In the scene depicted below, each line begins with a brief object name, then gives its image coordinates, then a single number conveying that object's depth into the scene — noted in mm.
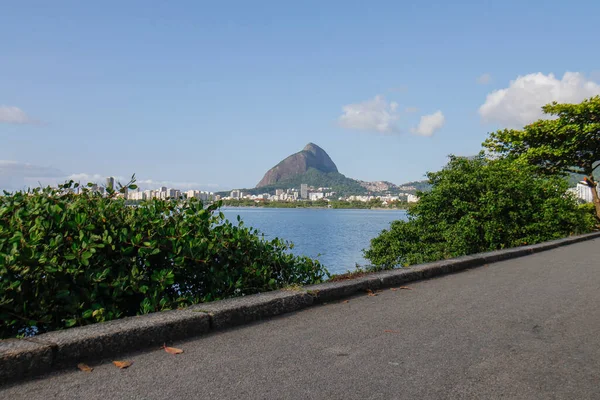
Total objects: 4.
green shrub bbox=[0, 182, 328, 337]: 3723
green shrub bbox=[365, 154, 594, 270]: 12125
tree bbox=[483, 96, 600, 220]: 20800
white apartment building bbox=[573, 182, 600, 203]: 26805
